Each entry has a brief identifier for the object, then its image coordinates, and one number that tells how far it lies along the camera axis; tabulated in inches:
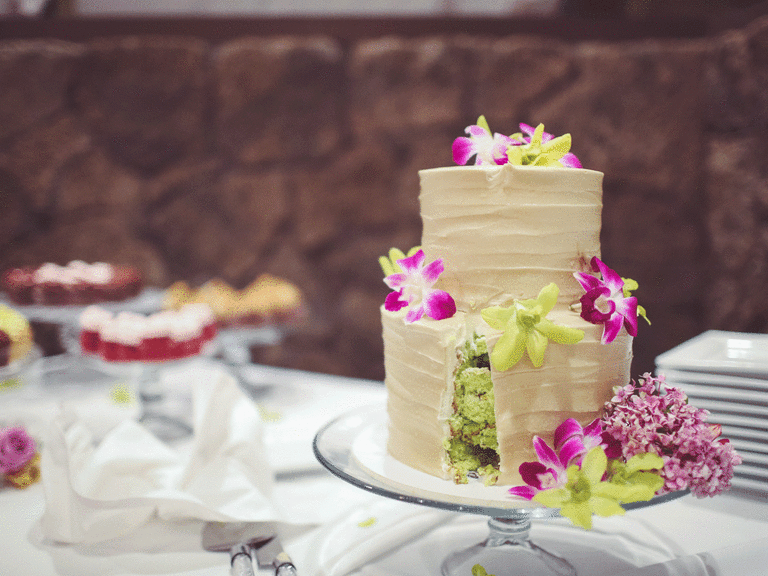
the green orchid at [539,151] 42.3
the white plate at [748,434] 43.6
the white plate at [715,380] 43.0
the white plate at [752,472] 44.9
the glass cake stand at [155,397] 68.4
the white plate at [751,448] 44.1
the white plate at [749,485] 45.4
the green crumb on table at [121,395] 82.3
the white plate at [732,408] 43.2
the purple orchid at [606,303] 38.1
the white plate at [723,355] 43.4
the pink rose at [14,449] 52.1
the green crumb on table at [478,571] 37.5
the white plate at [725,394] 43.0
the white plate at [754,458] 44.6
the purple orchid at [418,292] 40.3
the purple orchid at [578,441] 34.9
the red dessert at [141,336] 71.1
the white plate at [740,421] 43.1
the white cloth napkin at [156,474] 43.4
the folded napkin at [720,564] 34.2
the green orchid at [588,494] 30.9
